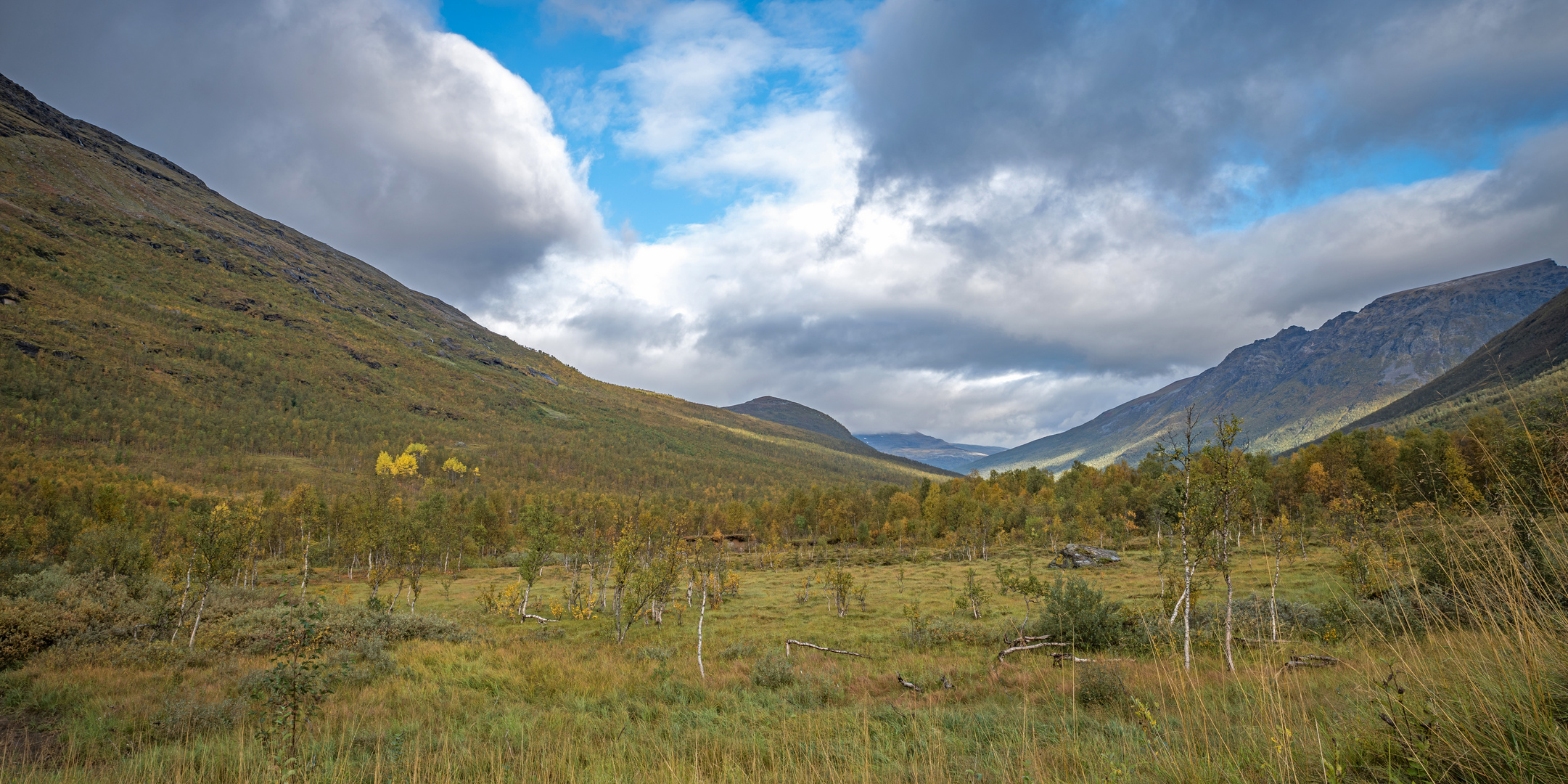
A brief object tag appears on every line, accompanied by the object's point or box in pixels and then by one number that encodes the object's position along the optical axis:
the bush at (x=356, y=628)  20.64
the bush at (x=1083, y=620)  17.53
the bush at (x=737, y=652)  19.90
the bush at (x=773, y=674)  14.95
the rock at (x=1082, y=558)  45.78
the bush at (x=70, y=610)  16.86
